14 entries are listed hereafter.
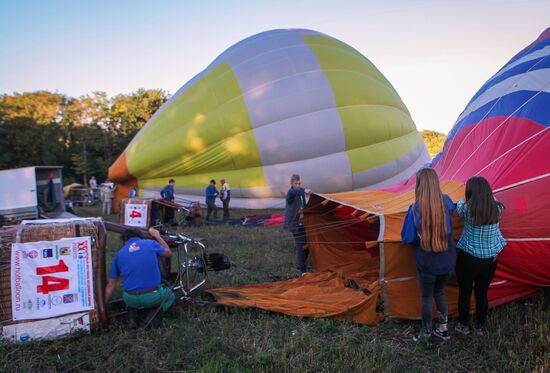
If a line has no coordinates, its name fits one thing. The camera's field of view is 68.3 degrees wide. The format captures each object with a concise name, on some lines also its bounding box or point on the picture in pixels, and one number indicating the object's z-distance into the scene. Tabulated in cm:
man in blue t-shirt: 334
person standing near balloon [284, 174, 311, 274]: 529
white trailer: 1039
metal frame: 388
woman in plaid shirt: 301
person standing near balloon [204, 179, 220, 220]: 1008
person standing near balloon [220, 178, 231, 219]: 1020
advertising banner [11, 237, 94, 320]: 313
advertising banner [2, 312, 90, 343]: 308
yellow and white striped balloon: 984
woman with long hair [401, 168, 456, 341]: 296
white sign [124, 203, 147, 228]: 834
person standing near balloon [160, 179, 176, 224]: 945
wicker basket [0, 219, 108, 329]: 310
